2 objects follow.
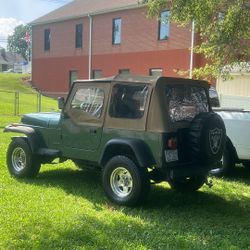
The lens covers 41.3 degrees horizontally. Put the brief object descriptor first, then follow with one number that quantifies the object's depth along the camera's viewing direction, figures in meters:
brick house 18.40
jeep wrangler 4.61
